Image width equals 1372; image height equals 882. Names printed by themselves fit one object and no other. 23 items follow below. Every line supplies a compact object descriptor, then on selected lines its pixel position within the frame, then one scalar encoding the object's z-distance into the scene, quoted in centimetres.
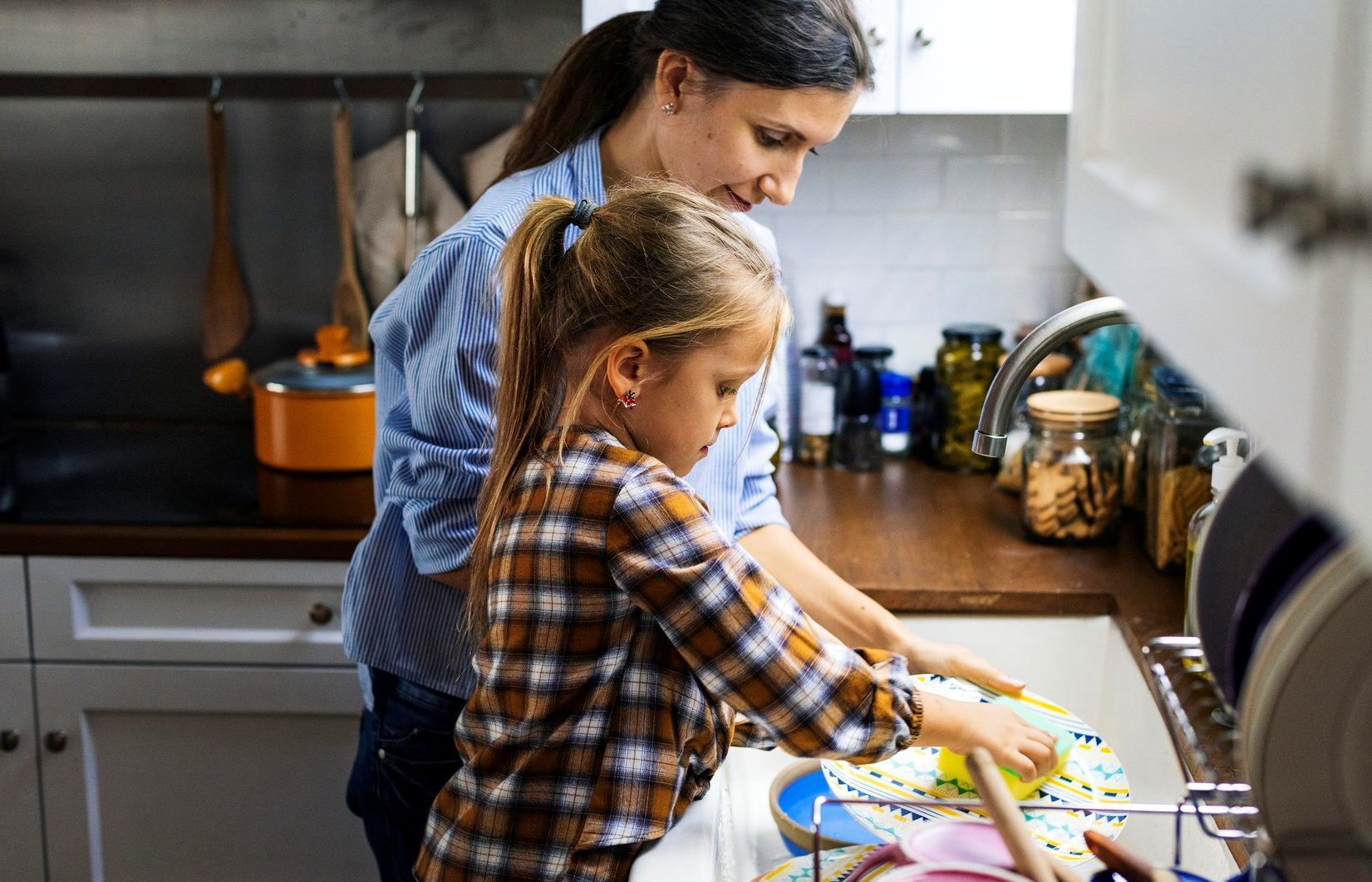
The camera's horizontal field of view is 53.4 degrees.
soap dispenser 137
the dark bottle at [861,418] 235
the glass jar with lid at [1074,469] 190
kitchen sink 102
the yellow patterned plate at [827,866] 94
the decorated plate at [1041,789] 100
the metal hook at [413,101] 246
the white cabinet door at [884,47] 204
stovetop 209
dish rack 75
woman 127
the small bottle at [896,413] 238
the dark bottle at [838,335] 239
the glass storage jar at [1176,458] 175
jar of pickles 233
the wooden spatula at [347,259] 249
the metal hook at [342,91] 250
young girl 99
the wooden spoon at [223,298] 259
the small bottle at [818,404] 235
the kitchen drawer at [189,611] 204
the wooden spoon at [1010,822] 74
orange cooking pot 224
